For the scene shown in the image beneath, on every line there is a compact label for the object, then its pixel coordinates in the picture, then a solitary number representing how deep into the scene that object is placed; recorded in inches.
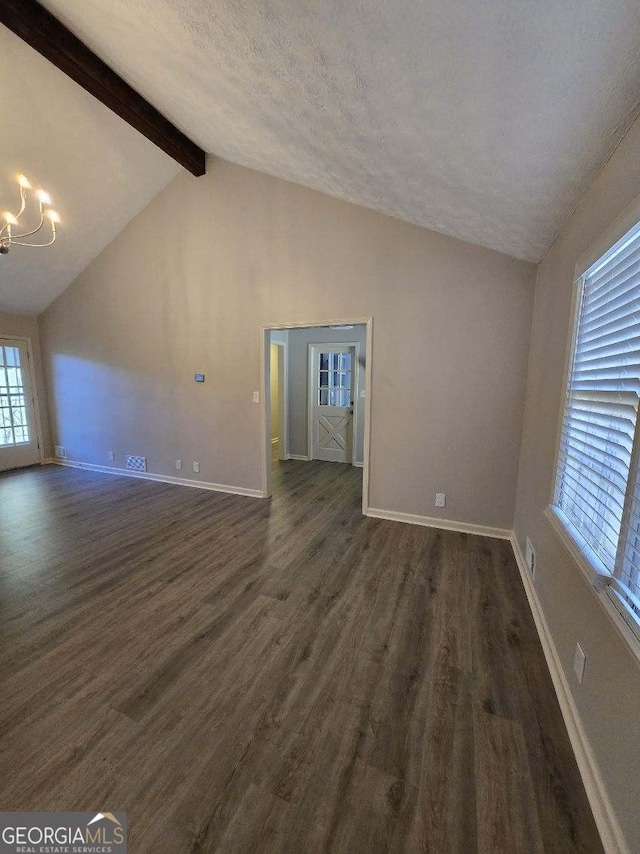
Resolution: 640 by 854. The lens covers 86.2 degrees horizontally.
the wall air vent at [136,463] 189.8
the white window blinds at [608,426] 46.1
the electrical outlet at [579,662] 54.2
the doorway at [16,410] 202.5
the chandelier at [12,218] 98.9
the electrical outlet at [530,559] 88.7
